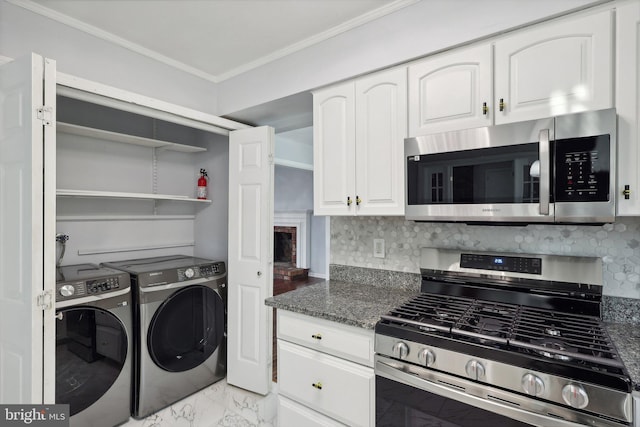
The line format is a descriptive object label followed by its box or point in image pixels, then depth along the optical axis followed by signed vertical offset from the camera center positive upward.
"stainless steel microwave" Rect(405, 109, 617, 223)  1.24 +0.17
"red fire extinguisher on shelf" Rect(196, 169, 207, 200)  2.96 +0.21
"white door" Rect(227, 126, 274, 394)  2.48 -0.36
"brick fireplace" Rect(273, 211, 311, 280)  6.66 -0.71
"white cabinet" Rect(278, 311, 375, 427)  1.48 -0.79
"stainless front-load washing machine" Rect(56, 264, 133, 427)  1.84 -0.80
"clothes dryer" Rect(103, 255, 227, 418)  2.22 -0.86
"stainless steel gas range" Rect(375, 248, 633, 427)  1.02 -0.48
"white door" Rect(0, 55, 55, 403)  1.50 -0.08
